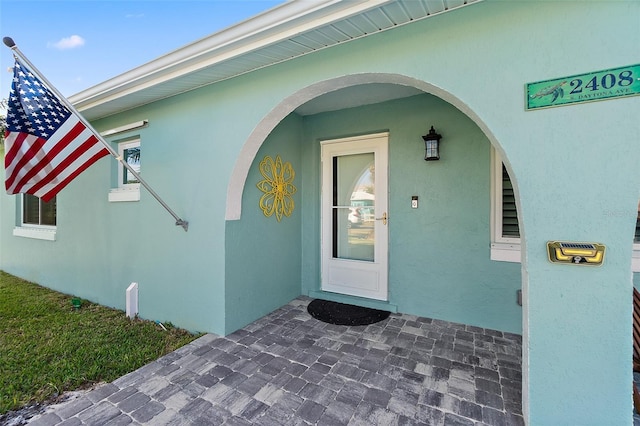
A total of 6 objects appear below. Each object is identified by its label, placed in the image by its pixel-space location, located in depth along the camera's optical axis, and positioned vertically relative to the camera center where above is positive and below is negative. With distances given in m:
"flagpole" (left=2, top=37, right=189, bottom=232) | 2.18 +1.11
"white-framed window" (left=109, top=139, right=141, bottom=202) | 3.85 +0.53
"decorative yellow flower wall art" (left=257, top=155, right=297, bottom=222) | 3.54 +0.33
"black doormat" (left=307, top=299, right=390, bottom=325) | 3.39 -1.33
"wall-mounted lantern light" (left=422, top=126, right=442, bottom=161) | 3.30 +0.81
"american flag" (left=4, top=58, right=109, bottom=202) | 2.47 +0.69
